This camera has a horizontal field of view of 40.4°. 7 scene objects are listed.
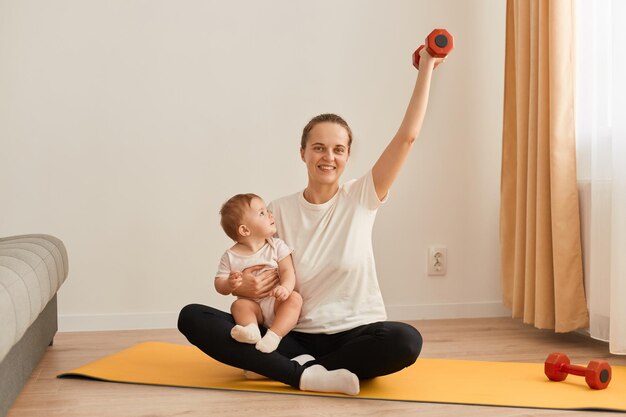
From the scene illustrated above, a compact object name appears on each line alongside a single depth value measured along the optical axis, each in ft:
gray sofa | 5.85
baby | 7.49
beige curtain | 9.86
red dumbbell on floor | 7.30
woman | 7.24
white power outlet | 12.06
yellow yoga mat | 7.05
